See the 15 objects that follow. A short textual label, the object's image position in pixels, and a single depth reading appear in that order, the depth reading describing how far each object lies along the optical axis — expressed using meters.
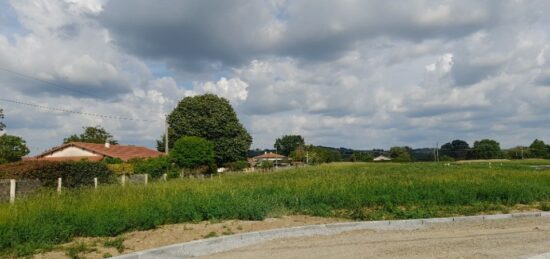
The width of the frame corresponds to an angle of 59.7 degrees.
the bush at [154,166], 39.38
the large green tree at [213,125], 65.75
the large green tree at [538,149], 115.03
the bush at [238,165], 62.38
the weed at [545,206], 14.62
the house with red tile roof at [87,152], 54.75
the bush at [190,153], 47.27
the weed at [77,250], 7.93
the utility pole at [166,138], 46.36
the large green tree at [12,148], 46.84
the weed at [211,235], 9.78
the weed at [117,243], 8.50
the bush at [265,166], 65.39
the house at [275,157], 120.93
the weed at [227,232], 10.10
